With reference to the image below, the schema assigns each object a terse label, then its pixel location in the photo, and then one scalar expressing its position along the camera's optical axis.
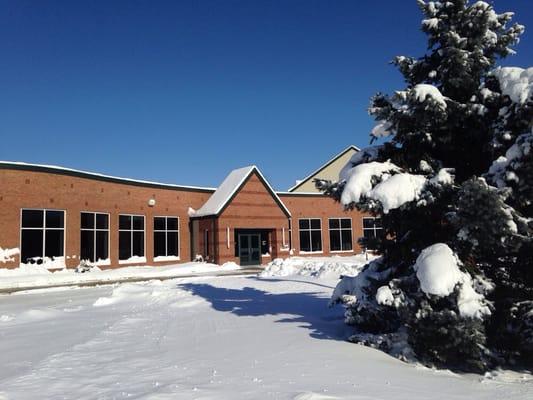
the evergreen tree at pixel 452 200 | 7.05
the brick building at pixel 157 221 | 23.66
